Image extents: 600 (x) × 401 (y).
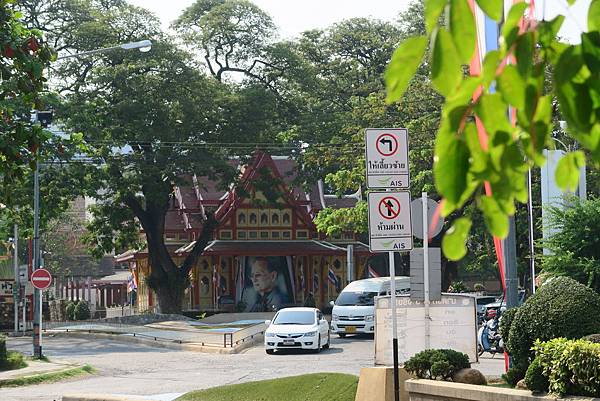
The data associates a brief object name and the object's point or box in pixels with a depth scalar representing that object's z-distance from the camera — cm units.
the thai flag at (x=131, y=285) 6441
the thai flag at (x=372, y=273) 5971
